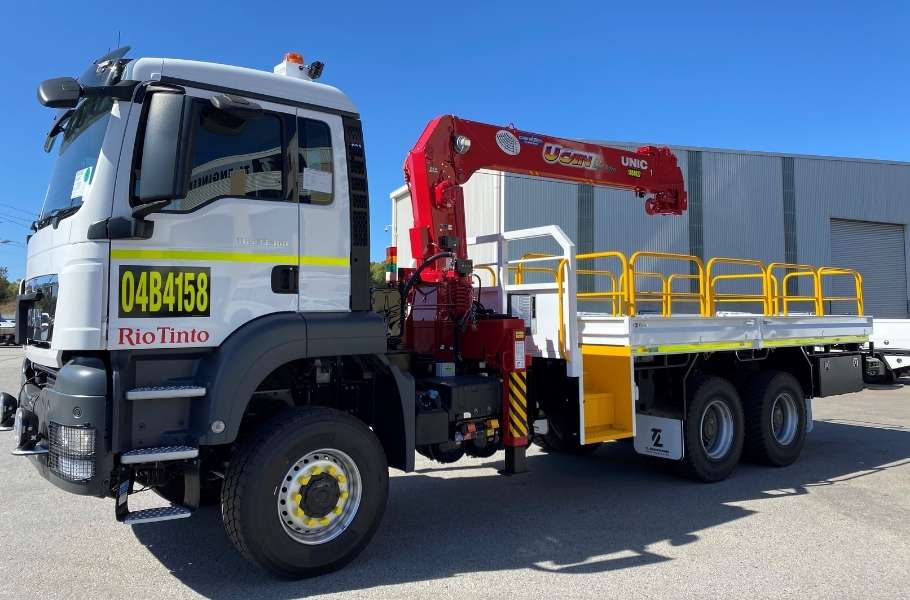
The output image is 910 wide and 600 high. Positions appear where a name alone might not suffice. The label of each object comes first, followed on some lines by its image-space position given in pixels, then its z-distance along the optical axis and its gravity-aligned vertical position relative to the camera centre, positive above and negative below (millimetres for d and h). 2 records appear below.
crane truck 3979 +109
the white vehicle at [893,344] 16141 -115
